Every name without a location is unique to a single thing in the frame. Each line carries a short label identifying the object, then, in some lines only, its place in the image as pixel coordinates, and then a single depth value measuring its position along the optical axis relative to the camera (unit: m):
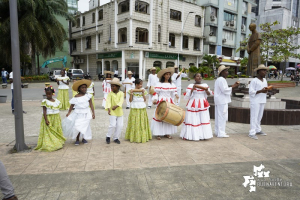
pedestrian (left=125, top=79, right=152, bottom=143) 5.79
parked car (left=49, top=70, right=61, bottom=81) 30.73
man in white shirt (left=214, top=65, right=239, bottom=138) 6.14
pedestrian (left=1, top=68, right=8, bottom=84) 23.49
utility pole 4.84
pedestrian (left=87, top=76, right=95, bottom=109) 9.51
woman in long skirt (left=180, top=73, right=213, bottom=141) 6.02
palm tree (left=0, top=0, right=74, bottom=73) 24.58
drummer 6.07
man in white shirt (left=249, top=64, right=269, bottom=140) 6.31
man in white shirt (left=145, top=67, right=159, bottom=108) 10.83
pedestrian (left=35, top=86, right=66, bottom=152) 5.19
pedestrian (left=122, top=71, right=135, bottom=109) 10.31
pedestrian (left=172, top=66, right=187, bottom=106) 10.84
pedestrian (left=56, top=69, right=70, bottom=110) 10.06
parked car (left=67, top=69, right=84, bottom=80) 30.64
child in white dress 5.45
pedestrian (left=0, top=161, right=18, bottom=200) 2.90
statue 9.55
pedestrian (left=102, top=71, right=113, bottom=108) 9.78
